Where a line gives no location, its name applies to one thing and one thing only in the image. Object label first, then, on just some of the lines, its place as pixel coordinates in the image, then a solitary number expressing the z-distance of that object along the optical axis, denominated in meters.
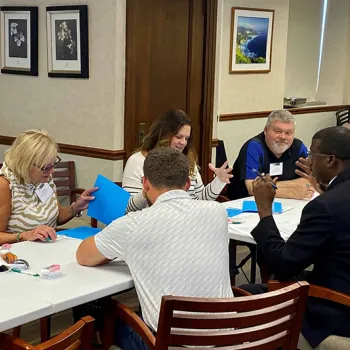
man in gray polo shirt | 2.08
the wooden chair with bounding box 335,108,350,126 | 7.98
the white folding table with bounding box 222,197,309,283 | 2.98
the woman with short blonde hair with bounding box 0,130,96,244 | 2.87
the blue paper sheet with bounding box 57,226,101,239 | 2.98
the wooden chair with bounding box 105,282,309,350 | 1.78
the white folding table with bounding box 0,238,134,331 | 2.03
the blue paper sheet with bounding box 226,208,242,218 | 3.33
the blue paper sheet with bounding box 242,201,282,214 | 3.42
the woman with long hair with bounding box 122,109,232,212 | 3.56
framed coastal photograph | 6.04
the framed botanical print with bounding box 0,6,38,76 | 4.60
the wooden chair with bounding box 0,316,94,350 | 1.57
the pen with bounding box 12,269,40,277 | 2.29
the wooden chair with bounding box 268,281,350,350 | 2.32
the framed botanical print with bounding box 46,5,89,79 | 4.34
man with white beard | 4.01
